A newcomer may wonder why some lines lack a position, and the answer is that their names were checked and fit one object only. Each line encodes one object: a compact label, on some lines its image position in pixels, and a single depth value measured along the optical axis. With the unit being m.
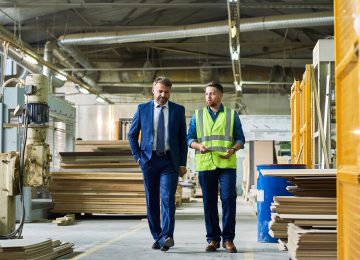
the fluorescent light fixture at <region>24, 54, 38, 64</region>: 14.69
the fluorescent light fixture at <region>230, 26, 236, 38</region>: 13.17
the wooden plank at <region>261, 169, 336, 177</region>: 4.76
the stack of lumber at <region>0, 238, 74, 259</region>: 5.27
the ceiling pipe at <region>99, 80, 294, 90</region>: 22.08
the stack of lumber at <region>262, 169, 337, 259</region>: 4.50
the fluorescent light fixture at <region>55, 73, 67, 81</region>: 17.25
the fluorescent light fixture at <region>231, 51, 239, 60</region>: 15.18
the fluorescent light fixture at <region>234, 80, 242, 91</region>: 20.22
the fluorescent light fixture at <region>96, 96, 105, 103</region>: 22.76
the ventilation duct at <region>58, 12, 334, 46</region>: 14.38
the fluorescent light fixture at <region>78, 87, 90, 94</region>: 20.31
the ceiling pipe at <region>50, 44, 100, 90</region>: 18.45
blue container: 7.03
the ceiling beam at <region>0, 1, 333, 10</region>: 13.60
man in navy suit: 6.56
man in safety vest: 6.38
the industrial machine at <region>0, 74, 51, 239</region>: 6.93
